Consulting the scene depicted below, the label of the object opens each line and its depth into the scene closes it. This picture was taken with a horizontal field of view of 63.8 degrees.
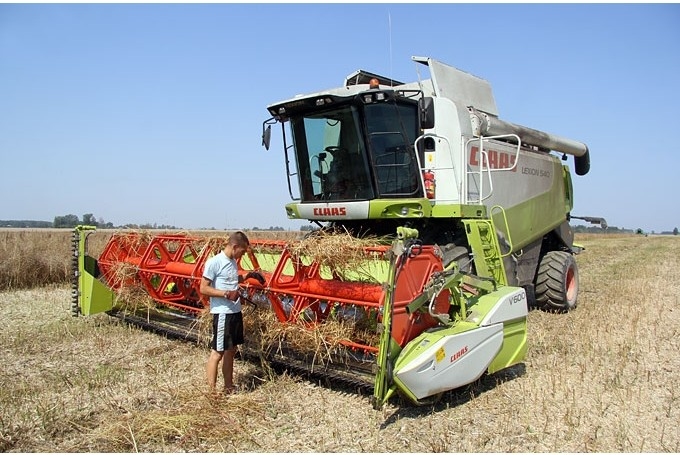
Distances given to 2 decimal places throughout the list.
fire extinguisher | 5.39
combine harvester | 3.65
